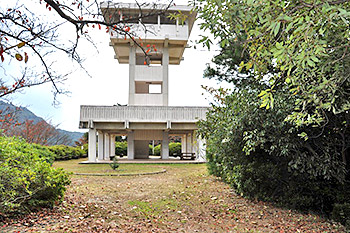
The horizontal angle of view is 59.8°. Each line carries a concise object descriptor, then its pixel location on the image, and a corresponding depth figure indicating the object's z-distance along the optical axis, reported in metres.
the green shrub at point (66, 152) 23.70
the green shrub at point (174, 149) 33.44
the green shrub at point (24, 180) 4.80
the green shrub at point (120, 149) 33.16
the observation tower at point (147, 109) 20.78
